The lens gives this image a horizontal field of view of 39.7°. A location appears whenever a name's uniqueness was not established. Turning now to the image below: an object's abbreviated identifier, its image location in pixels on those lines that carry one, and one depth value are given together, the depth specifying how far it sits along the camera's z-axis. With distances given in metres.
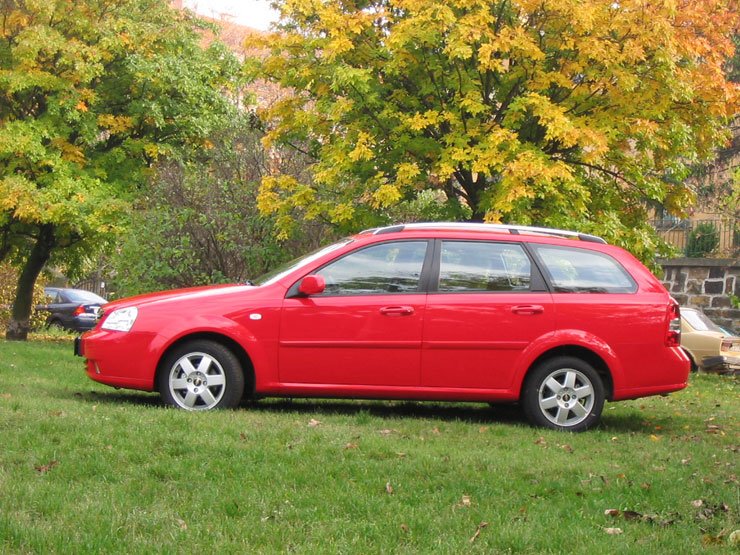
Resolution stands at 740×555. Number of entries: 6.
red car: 8.25
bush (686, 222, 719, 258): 25.25
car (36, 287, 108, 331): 27.53
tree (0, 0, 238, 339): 17.45
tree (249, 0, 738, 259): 13.23
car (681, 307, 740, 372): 17.17
